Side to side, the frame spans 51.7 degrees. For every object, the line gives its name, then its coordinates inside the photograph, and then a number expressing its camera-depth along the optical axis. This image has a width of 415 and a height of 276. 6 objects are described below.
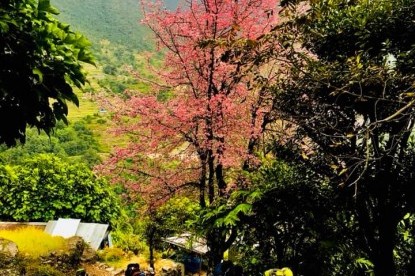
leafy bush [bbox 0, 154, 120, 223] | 24.12
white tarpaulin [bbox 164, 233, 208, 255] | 20.51
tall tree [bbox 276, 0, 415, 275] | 5.91
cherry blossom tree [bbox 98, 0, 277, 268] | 10.21
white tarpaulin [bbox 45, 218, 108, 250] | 19.09
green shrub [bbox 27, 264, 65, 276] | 11.57
